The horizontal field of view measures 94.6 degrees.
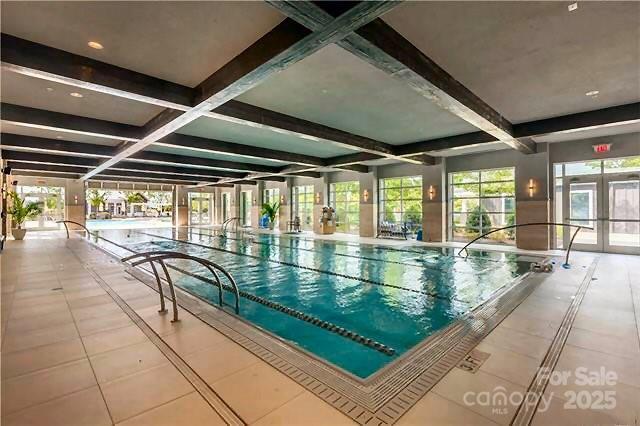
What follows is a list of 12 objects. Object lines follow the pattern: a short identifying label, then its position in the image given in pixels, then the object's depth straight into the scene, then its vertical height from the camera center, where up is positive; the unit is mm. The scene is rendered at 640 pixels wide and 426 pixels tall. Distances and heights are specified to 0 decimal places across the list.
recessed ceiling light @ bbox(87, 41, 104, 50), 3204 +1842
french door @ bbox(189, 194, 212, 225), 22266 +285
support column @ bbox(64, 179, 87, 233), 16062 +634
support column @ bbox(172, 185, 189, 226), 20470 +403
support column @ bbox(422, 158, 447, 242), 10305 +247
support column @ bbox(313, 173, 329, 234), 14227 +627
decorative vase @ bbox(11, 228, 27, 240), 10710 -729
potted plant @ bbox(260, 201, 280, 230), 15773 +1
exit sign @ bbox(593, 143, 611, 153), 7391 +1543
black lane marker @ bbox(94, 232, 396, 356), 2739 -1256
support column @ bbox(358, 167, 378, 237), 12430 +346
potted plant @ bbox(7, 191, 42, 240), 10195 +35
